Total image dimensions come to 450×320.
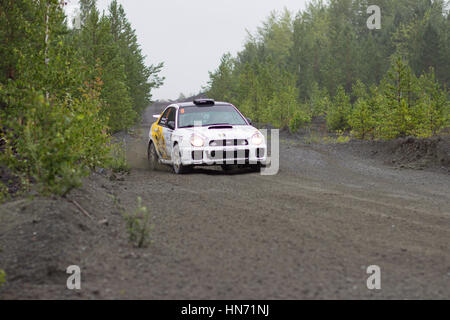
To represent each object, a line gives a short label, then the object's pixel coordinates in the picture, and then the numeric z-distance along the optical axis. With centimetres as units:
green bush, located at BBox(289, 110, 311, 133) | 3234
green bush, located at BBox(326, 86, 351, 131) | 3462
